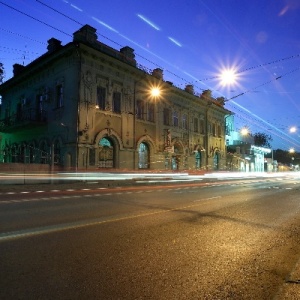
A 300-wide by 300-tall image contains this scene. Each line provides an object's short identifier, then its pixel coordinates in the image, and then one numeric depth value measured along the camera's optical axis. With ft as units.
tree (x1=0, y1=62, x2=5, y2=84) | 89.25
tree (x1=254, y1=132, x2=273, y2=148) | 301.80
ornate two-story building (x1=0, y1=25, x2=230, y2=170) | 76.33
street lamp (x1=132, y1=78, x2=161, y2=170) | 89.04
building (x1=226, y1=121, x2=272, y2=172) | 155.33
